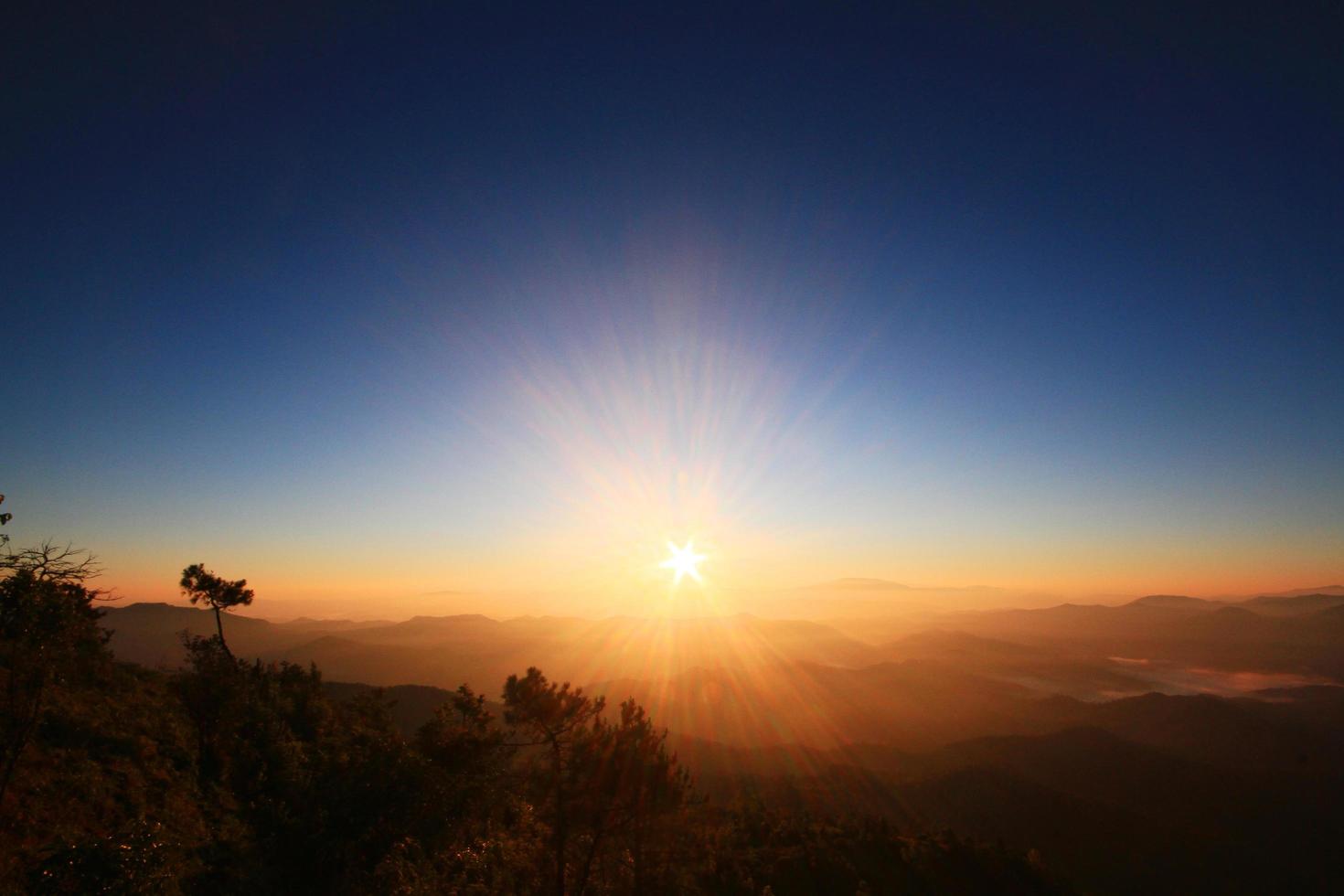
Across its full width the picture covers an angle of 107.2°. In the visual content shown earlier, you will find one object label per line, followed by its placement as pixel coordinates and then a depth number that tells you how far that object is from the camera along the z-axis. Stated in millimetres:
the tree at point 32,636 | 12281
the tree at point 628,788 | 23281
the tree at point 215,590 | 35562
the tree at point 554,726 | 22750
